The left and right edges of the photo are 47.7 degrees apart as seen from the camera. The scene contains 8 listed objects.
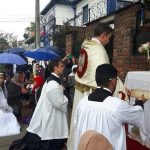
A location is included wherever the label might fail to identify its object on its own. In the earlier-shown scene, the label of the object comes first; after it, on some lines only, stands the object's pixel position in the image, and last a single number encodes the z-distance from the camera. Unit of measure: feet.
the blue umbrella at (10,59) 16.03
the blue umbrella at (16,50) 26.41
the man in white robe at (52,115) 8.45
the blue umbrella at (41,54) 17.86
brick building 10.61
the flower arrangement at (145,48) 7.25
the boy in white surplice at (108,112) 5.23
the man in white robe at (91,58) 7.66
